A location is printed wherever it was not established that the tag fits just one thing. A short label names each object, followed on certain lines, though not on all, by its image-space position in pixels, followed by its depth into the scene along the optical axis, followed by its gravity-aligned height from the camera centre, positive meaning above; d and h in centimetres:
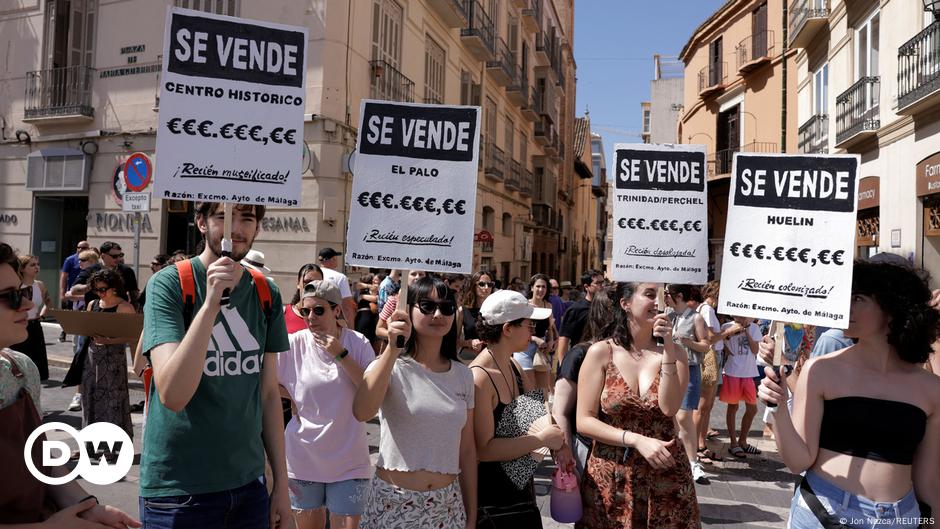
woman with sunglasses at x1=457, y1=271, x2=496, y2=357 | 703 -27
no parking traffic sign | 995 +140
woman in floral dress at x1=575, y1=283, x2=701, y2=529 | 302 -71
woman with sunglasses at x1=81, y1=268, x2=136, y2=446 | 598 -110
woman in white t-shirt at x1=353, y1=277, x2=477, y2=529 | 277 -63
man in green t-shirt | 216 -49
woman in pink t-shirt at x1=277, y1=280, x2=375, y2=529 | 339 -80
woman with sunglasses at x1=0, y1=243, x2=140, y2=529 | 177 -52
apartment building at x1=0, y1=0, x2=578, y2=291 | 1297 +367
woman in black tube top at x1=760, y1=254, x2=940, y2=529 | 243 -48
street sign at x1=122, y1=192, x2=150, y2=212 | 961 +90
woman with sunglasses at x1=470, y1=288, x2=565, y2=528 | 296 -70
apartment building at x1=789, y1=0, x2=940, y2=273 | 1155 +384
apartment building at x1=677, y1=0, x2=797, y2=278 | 2286 +769
